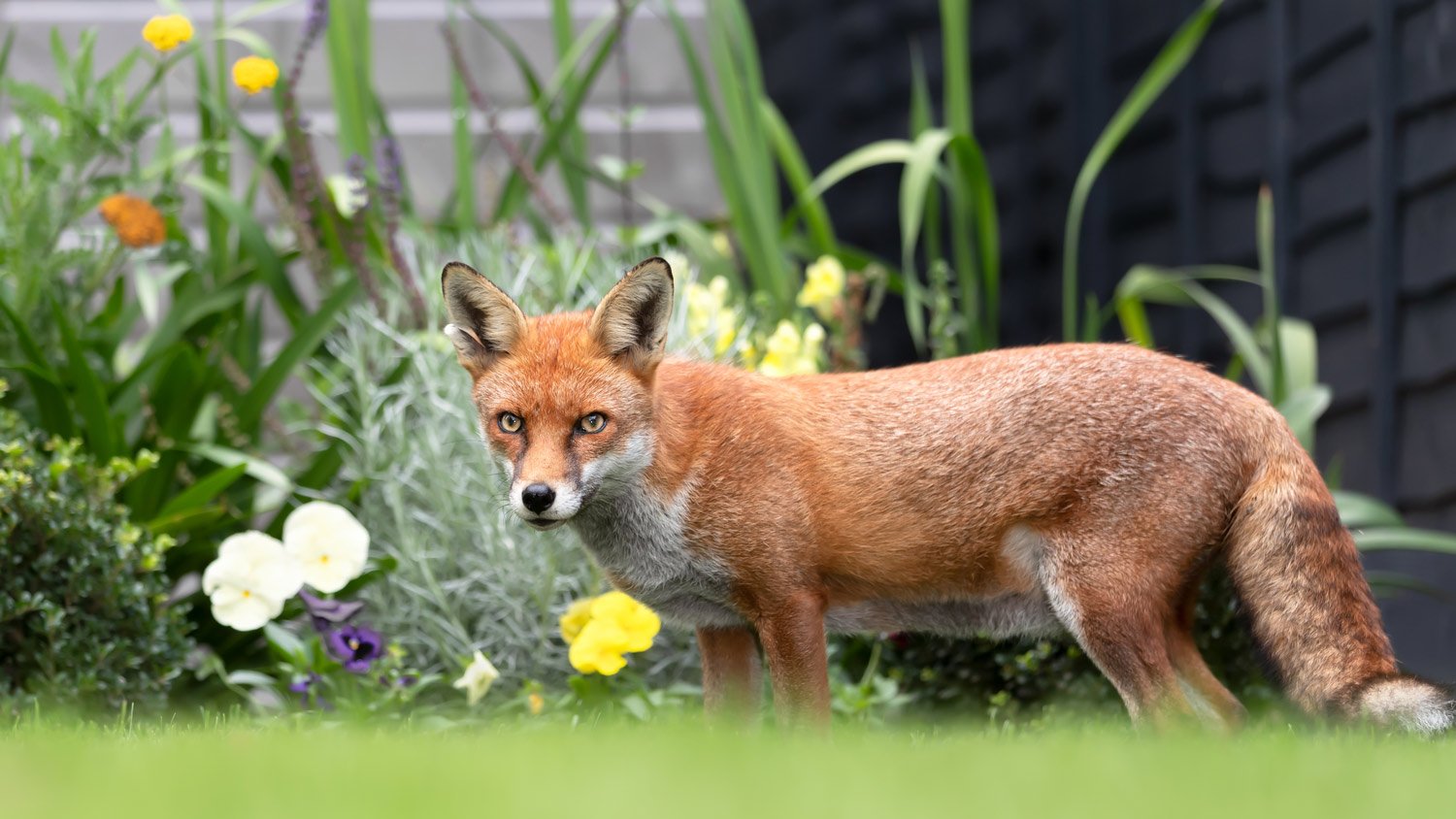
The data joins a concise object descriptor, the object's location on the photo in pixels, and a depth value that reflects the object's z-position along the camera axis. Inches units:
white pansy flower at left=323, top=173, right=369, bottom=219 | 393.4
